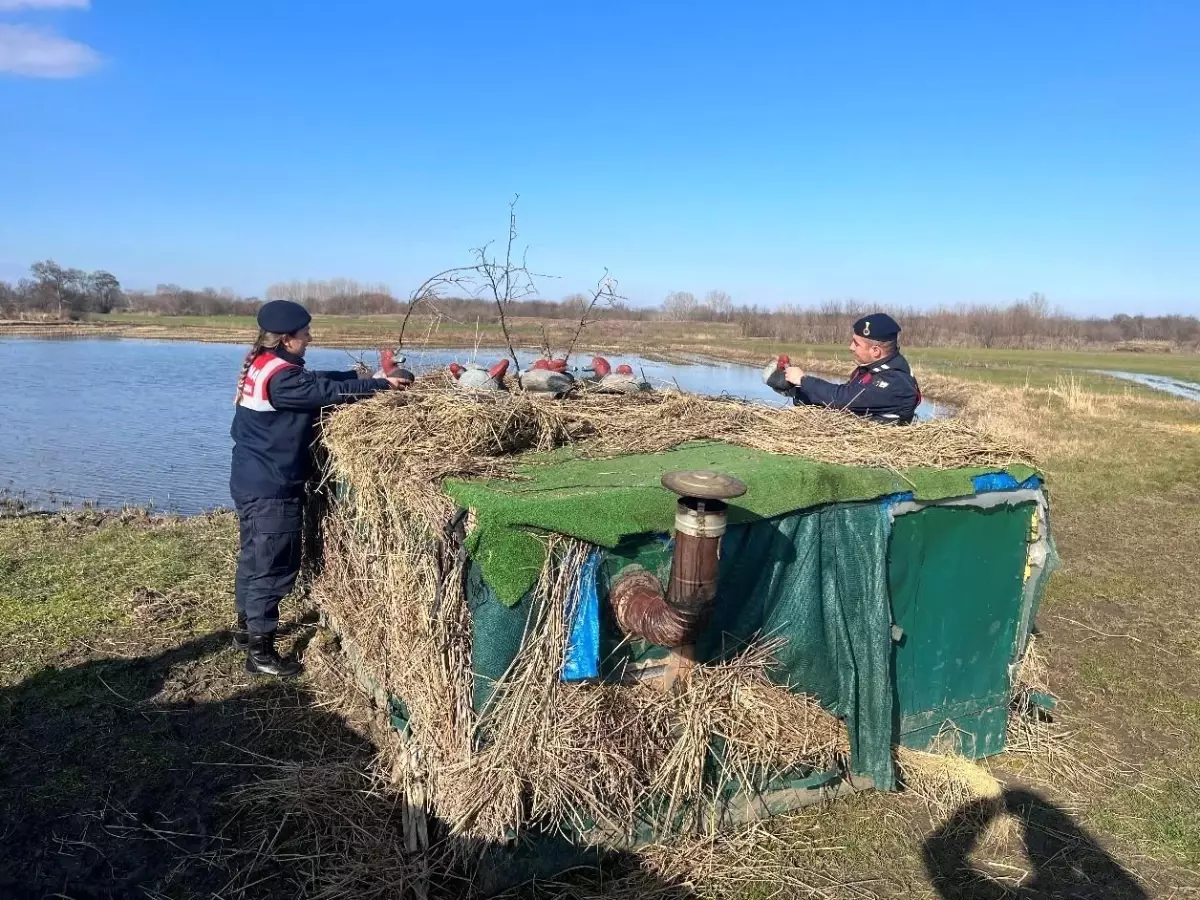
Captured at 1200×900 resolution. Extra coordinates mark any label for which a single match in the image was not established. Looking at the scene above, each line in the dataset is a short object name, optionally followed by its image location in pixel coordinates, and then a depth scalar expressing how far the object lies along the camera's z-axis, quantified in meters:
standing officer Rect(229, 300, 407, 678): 4.91
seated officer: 5.48
